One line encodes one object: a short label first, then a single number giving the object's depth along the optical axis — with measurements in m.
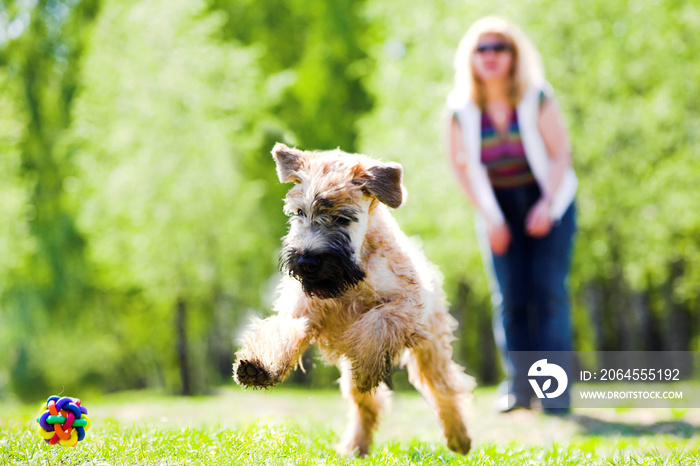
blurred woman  6.46
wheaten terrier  3.55
